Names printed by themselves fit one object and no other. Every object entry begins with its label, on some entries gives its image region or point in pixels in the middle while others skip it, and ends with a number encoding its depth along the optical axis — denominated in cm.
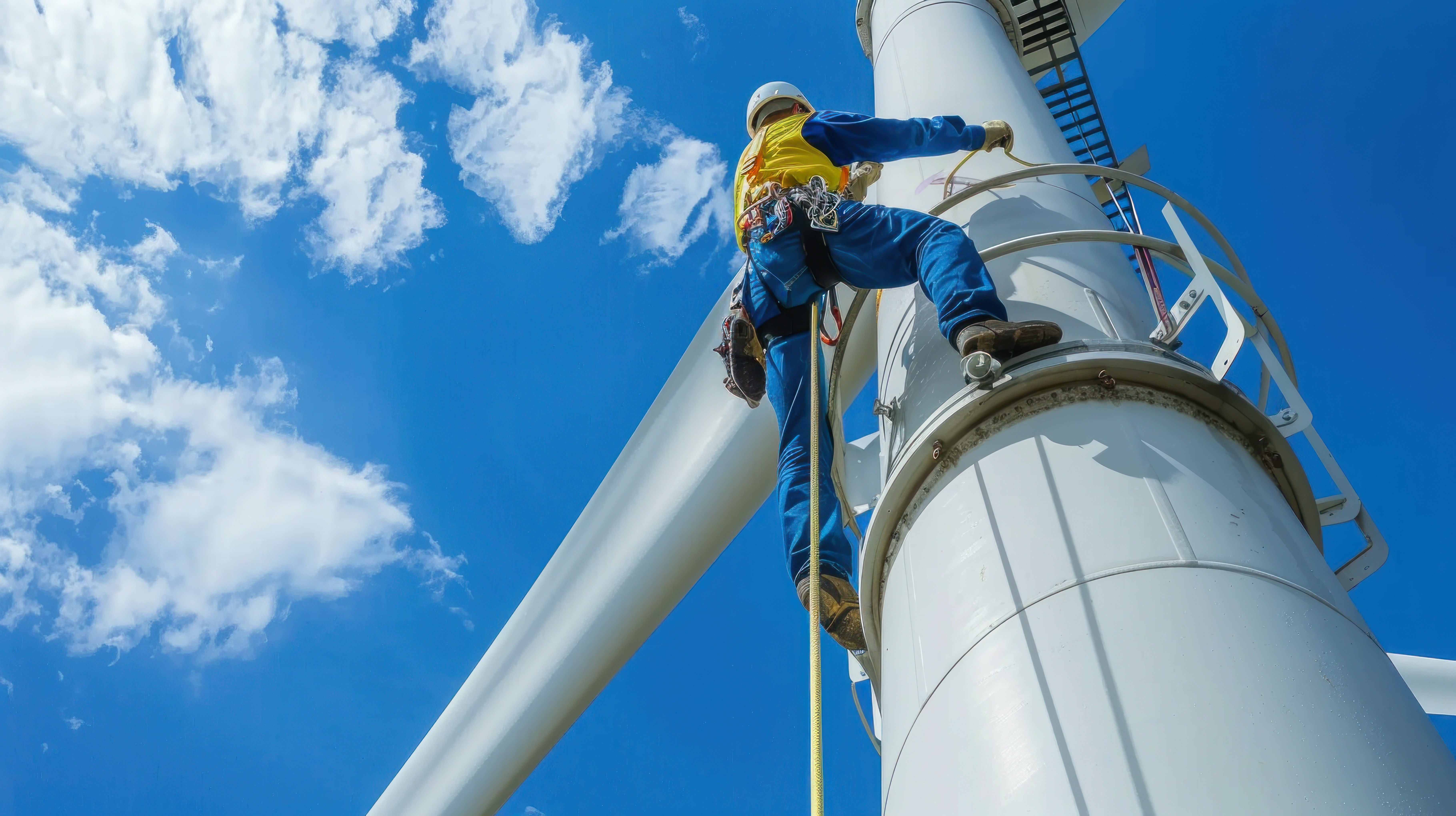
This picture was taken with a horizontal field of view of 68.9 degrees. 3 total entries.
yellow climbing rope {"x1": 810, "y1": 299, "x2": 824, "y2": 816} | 251
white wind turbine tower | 236
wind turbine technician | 381
